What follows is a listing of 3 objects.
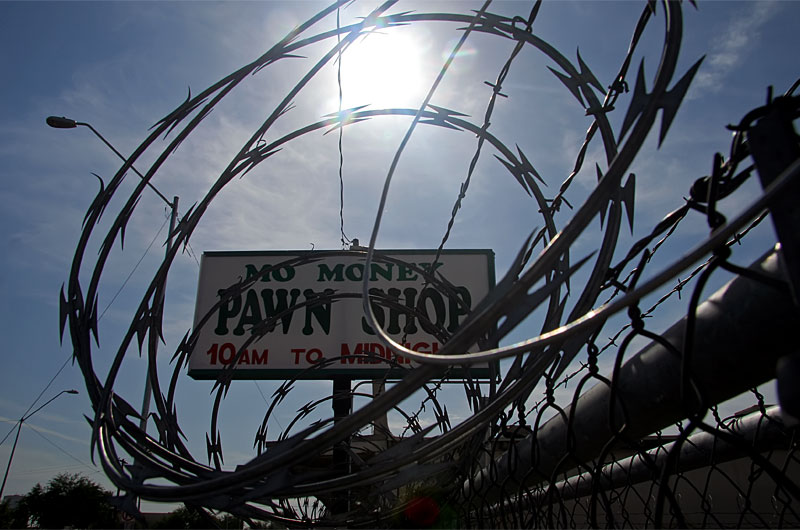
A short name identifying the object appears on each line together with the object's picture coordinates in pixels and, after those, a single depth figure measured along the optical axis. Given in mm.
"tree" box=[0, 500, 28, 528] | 30794
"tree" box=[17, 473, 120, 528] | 30562
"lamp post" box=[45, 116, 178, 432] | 5918
